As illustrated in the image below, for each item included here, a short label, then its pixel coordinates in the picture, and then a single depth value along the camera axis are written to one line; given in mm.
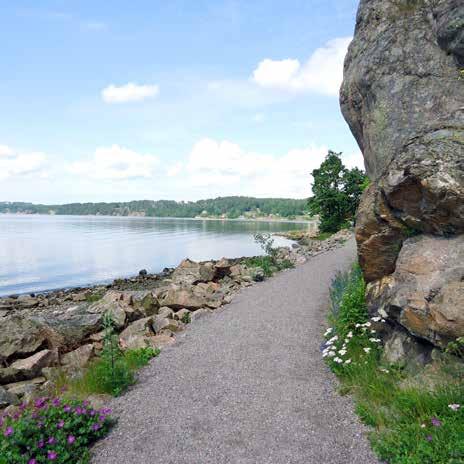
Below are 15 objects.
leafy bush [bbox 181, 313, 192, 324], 12672
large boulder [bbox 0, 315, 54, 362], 10375
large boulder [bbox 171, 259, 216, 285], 21236
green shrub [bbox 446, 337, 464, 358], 5355
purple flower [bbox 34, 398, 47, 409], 6133
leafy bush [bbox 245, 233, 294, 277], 20191
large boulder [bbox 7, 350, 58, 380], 9414
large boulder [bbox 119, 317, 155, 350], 10281
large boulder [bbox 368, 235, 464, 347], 5883
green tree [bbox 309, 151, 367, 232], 49125
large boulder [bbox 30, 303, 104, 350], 11195
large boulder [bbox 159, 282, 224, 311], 14188
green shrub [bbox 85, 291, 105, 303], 24394
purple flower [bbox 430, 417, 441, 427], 4832
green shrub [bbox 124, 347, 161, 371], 8821
